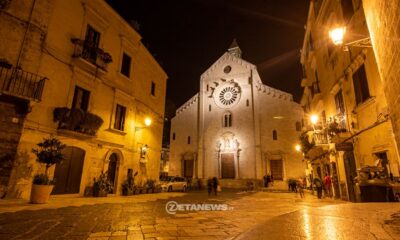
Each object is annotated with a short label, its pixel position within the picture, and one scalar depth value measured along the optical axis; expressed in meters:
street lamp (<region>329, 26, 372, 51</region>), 5.96
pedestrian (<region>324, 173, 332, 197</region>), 14.03
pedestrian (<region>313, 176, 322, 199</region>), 13.39
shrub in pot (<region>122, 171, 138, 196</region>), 13.27
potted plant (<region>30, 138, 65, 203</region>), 7.87
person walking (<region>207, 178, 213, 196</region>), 16.65
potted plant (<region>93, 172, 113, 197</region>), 11.41
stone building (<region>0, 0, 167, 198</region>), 8.45
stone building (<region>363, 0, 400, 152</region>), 3.27
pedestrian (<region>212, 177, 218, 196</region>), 16.10
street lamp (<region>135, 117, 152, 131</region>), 14.63
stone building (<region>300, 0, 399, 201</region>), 8.12
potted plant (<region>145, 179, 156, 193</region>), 15.66
